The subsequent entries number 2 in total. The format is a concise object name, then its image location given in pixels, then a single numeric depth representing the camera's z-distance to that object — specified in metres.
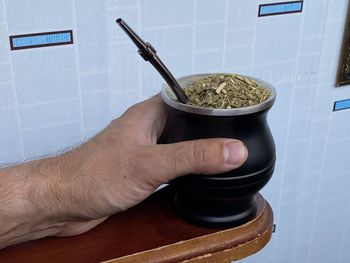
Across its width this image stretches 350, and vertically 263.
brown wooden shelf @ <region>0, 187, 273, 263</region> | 0.62
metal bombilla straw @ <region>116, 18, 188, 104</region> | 0.60
